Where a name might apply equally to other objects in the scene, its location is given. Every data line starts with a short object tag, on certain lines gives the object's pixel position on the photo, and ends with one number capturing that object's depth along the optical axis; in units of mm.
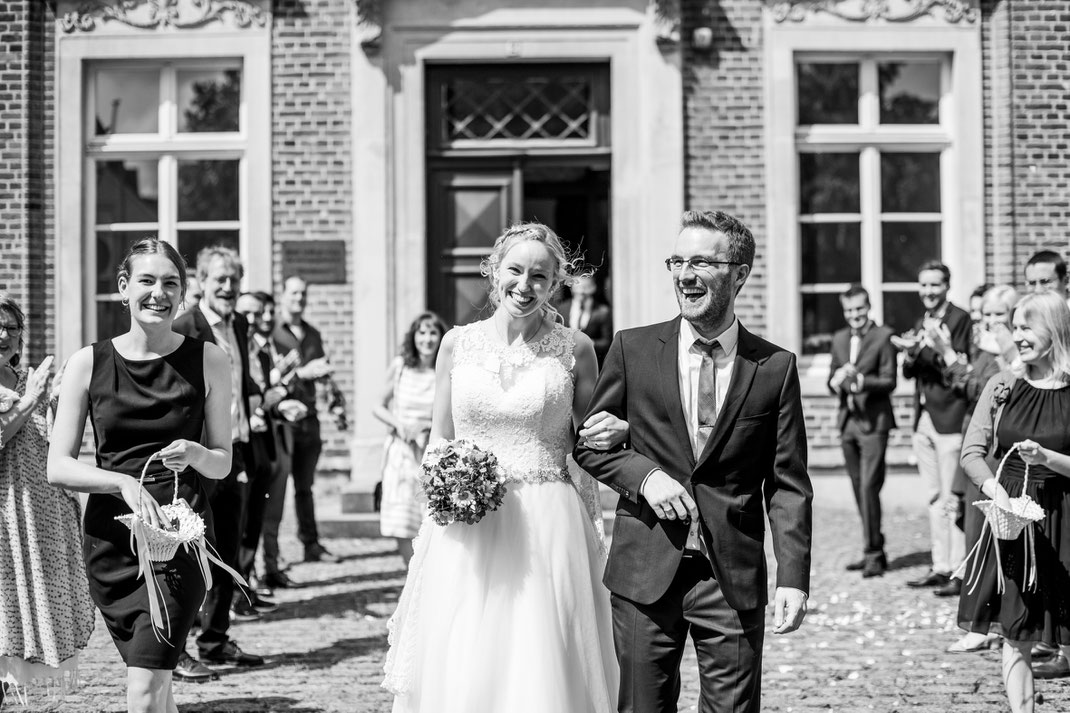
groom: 3744
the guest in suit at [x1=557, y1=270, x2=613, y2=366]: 11742
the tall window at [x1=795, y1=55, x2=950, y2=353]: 12375
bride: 4445
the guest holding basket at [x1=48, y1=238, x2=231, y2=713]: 4375
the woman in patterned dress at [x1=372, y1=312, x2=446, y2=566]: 8375
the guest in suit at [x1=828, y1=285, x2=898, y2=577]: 9422
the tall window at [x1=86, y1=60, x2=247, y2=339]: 12344
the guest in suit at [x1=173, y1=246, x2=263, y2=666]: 6789
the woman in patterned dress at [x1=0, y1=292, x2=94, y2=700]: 5246
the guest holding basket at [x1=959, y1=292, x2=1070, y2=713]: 5383
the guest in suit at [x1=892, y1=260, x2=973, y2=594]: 8961
